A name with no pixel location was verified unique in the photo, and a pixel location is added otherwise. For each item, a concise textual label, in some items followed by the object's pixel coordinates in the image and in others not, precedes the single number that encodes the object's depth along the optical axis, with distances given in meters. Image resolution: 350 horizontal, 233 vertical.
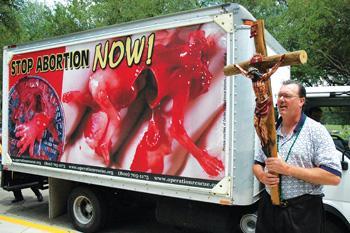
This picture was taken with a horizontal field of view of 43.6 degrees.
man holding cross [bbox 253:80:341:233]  2.75
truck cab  4.61
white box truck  4.74
